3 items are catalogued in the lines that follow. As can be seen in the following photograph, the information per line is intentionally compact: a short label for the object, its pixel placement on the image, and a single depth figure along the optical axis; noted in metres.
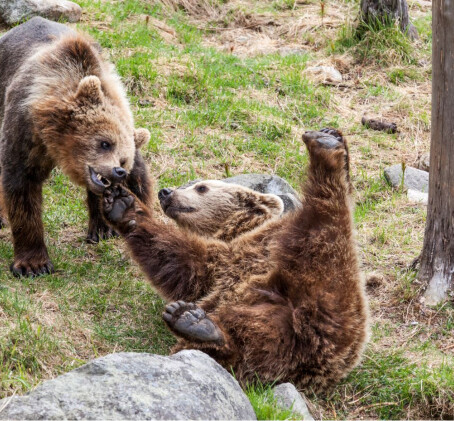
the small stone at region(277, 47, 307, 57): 11.65
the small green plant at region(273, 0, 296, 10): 13.58
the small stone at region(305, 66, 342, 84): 10.61
